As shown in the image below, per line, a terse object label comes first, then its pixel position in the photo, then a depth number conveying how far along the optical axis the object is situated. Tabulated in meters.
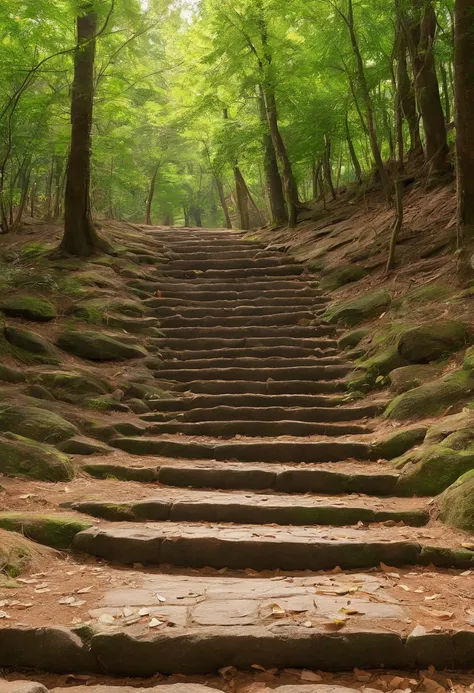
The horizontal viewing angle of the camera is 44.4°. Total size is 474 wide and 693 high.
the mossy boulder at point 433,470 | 4.90
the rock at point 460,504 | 4.27
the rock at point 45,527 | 4.20
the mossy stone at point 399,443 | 5.86
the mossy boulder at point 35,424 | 6.01
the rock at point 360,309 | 9.35
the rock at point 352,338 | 8.87
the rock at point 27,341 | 7.87
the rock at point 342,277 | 11.01
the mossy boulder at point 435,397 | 6.13
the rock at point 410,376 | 6.92
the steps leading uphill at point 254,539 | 2.98
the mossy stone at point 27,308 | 8.90
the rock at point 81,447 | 6.09
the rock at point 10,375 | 6.99
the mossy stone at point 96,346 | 8.48
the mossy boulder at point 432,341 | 7.17
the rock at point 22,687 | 2.47
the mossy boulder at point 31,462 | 5.36
